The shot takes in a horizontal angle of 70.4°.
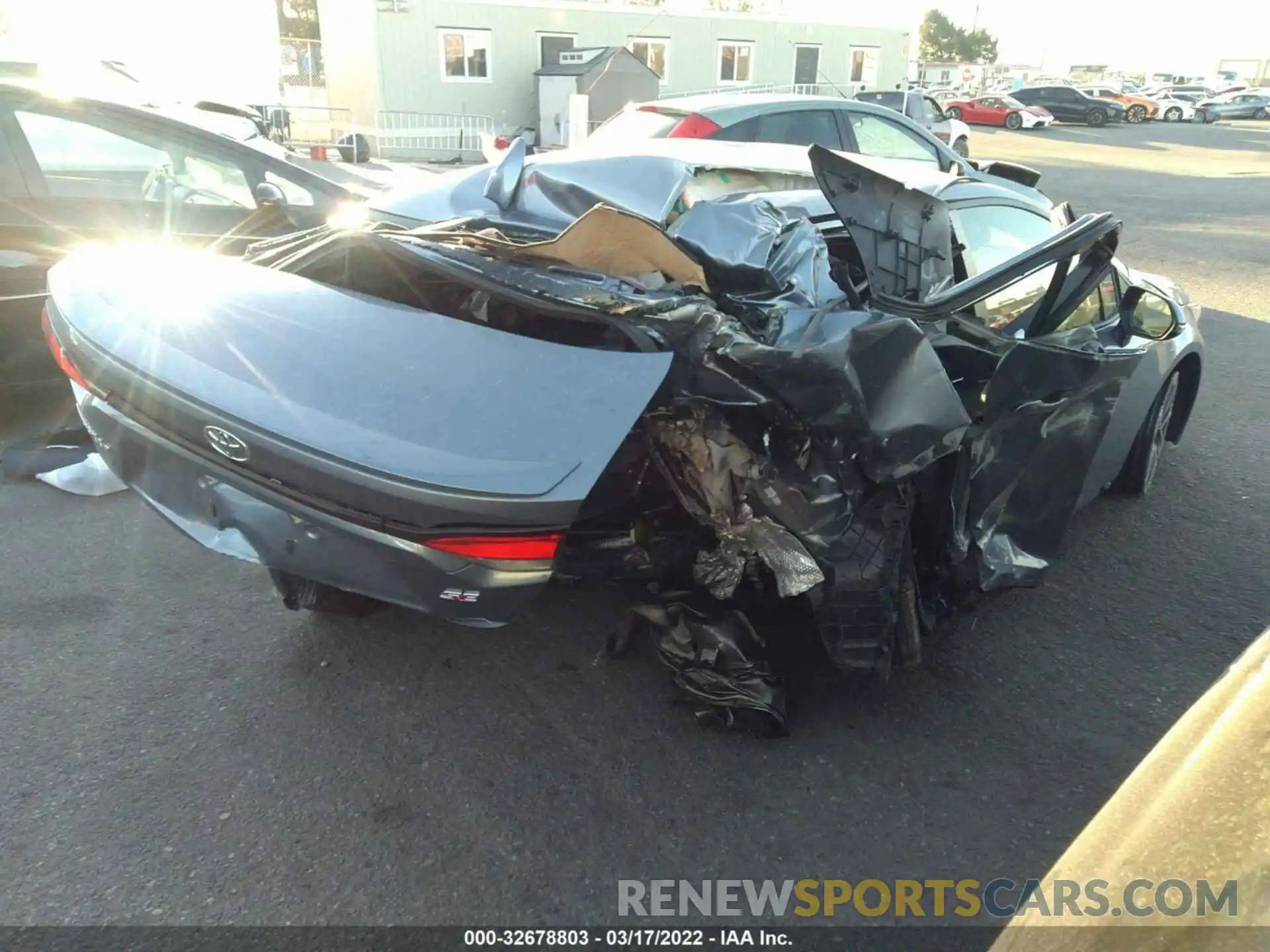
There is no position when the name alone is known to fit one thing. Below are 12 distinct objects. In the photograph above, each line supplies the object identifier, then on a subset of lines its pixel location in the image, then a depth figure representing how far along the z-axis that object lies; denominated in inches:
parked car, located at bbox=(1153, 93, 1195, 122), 1400.1
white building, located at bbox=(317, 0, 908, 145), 804.0
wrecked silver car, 82.3
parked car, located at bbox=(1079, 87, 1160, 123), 1350.9
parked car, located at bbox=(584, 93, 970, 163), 282.4
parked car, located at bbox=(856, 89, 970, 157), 607.8
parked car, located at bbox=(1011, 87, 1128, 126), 1304.1
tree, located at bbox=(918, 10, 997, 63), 2484.0
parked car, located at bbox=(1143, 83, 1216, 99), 1568.7
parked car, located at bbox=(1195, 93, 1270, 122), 1430.9
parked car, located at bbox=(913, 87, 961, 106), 1393.9
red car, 1224.2
